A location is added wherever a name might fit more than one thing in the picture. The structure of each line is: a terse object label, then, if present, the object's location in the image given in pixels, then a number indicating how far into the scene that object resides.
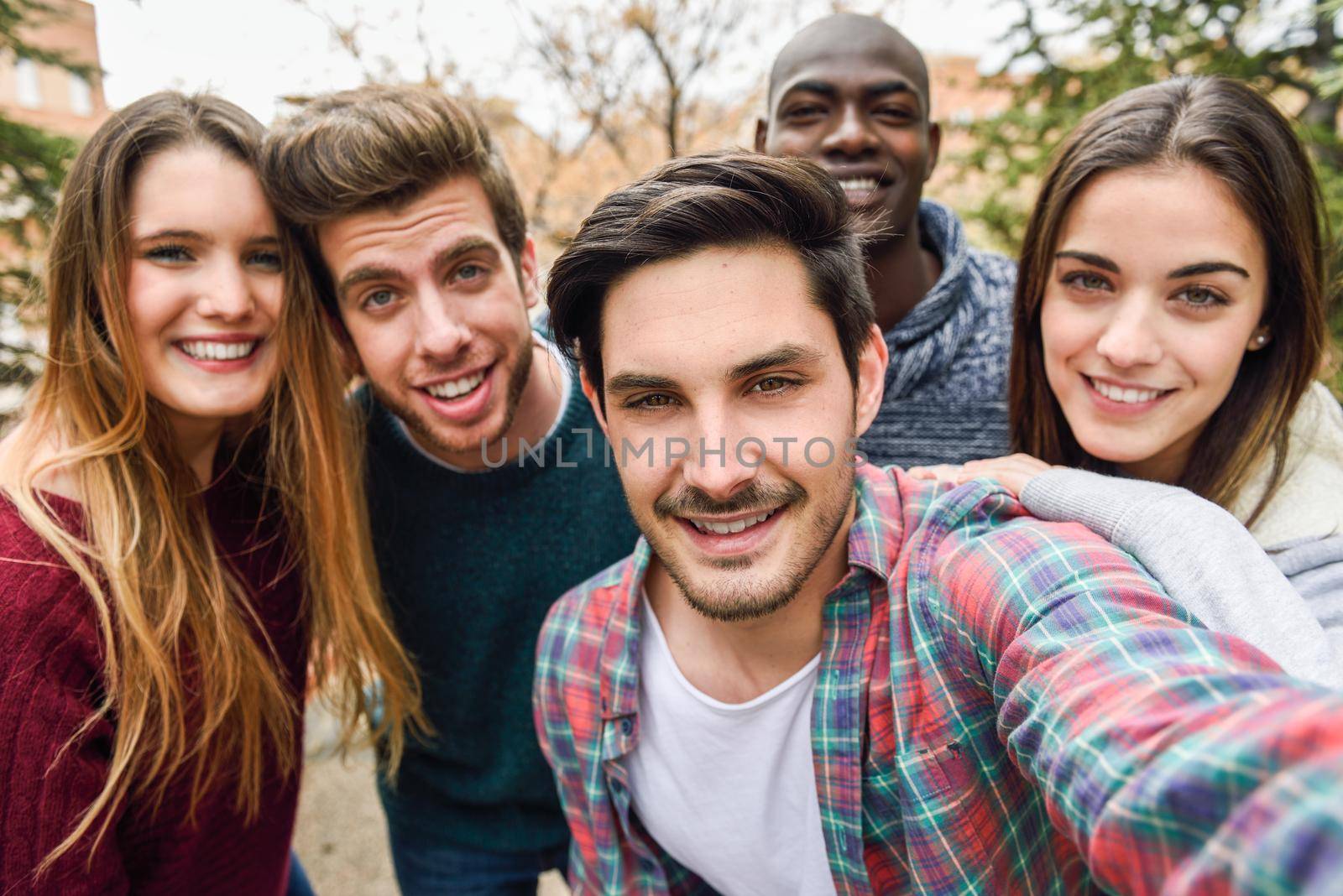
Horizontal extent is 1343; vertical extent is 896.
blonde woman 0.57
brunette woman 0.58
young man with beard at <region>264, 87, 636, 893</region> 0.68
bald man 0.79
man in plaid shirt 0.47
